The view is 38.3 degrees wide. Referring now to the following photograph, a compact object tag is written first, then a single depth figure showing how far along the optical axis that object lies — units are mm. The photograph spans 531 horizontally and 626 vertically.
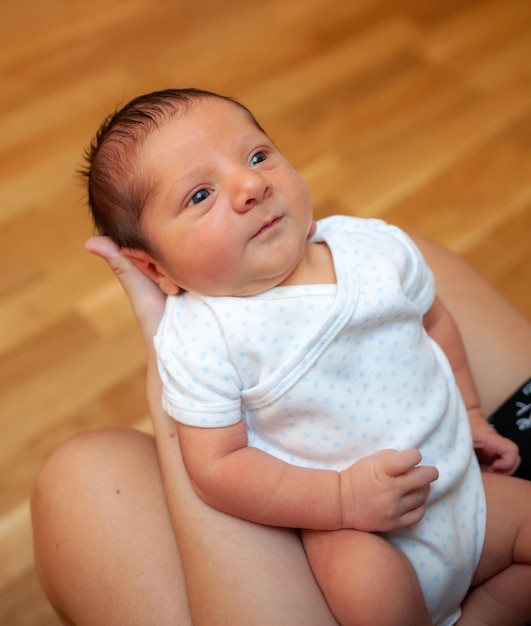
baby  873
